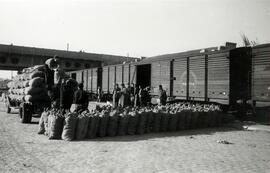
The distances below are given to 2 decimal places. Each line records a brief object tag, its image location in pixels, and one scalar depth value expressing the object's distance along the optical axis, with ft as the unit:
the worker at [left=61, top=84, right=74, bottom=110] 35.63
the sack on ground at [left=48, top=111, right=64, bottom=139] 28.91
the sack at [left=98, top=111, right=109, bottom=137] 30.60
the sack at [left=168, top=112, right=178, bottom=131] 36.42
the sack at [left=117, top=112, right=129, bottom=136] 31.94
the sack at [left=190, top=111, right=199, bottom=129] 38.60
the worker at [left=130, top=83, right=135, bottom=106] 60.90
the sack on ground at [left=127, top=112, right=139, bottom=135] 32.59
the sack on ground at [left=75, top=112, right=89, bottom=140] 28.71
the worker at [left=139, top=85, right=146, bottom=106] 55.57
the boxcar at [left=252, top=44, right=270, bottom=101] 39.42
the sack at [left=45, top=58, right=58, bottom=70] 39.86
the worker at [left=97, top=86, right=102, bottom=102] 87.76
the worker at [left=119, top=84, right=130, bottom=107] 53.31
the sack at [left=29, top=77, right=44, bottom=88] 39.86
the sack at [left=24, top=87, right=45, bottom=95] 39.73
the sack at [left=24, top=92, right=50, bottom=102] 39.58
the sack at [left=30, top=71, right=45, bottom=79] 41.25
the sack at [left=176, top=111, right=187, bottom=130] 37.35
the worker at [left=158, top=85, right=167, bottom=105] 49.62
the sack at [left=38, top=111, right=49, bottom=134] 31.45
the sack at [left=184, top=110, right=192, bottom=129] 37.99
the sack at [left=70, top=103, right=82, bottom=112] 34.79
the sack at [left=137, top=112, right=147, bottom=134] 33.27
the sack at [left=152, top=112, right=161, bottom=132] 35.04
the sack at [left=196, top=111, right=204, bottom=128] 39.34
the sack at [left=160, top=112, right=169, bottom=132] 35.78
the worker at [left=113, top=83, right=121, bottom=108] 59.77
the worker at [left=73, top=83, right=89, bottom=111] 34.68
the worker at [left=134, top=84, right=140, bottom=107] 58.26
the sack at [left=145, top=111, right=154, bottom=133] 34.27
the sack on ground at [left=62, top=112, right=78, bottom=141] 28.09
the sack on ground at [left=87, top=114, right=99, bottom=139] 29.71
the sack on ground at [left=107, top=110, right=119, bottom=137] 31.20
